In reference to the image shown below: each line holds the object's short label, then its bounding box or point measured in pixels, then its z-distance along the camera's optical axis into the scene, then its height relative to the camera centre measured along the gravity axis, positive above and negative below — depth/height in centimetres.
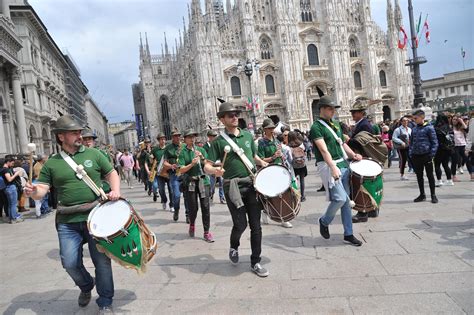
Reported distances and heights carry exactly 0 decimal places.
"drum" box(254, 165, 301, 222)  421 -66
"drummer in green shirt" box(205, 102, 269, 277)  405 -40
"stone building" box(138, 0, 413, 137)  3834 +869
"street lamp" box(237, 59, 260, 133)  1843 +367
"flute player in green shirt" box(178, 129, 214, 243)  573 -60
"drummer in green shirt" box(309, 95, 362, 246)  454 -35
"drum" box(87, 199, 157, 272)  310 -67
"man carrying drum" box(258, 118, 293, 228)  666 -11
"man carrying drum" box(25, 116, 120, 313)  327 -38
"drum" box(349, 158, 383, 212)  497 -80
